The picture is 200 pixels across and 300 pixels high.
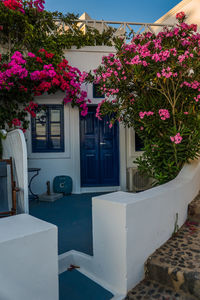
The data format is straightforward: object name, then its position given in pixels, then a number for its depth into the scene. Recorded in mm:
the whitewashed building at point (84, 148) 5793
